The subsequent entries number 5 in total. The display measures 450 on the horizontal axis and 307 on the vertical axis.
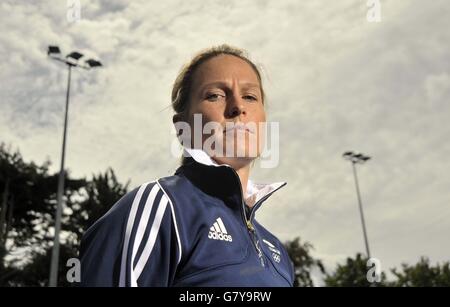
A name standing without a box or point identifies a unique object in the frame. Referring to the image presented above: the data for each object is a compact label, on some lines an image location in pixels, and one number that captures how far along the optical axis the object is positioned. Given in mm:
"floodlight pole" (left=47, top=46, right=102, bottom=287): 14936
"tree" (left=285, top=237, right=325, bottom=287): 25612
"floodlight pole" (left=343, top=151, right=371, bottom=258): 25897
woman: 1432
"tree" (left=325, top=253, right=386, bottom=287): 26391
